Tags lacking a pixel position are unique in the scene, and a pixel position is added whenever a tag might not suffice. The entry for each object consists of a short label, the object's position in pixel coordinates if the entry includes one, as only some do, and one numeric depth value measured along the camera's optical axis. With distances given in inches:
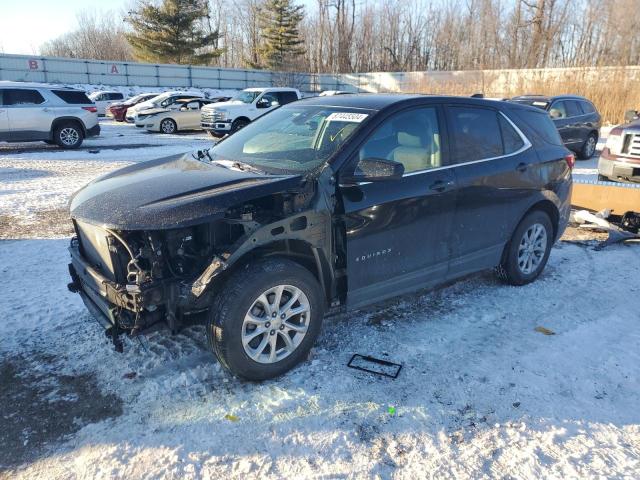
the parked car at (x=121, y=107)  1030.0
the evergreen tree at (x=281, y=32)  2090.3
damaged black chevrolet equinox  118.5
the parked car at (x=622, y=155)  306.8
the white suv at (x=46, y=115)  544.1
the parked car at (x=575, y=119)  505.0
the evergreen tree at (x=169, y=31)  1863.9
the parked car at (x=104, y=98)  1170.6
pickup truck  721.6
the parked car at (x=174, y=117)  805.9
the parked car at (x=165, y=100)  841.5
